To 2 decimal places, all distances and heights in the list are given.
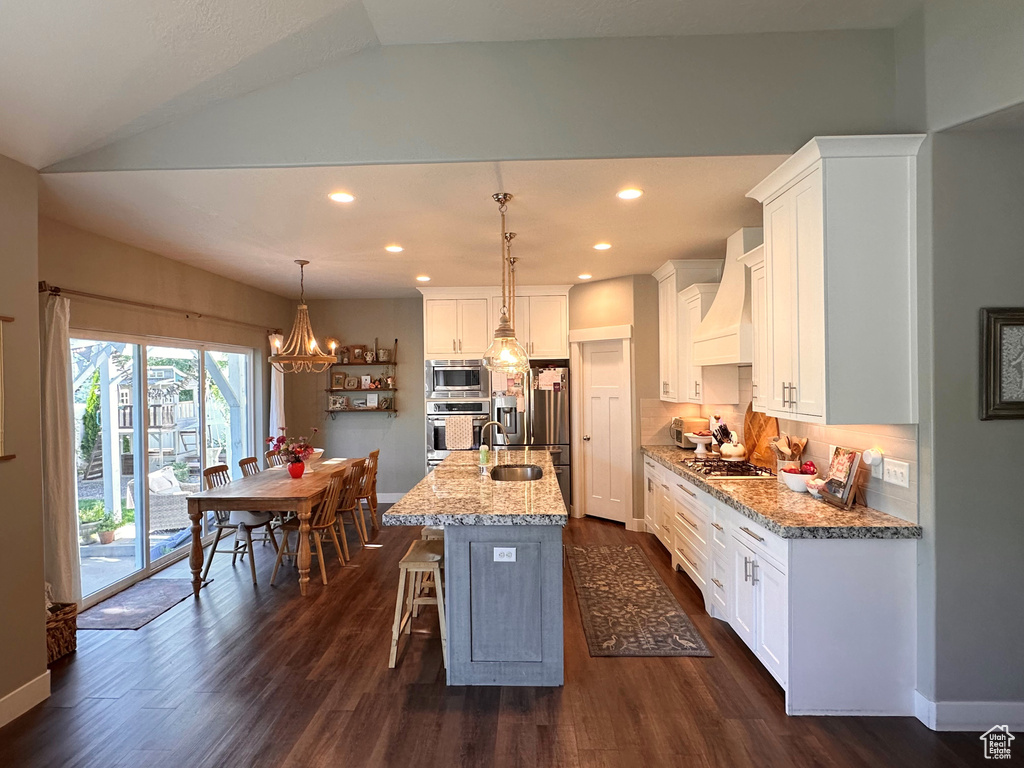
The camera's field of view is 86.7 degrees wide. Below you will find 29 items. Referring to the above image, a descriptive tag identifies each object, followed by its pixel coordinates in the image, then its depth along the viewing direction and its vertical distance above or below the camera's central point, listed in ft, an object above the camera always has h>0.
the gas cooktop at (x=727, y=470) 12.09 -2.23
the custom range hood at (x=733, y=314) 11.89 +1.44
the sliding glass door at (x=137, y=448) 13.29 -1.80
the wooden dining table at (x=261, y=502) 13.07 -2.91
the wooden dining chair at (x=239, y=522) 14.42 -3.76
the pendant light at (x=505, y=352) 10.83 +0.53
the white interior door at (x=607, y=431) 18.74 -1.93
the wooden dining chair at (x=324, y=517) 14.21 -3.67
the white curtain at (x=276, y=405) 20.76 -0.89
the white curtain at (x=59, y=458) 11.19 -1.54
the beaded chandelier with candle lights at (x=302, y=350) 16.26 +0.99
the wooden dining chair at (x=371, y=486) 17.74 -3.51
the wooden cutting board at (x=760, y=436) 13.42 -1.59
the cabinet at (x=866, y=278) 8.20 +1.45
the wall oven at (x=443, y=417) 20.25 -1.41
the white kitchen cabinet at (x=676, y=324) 16.31 +1.63
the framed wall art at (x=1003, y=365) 7.86 +0.08
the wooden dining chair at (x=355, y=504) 16.44 -3.79
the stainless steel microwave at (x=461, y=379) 20.24 -0.01
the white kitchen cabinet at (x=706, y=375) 15.08 -0.01
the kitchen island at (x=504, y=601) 9.20 -3.80
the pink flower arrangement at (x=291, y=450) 15.70 -2.01
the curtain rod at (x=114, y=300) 11.36 +2.09
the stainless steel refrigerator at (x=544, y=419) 19.79 -1.50
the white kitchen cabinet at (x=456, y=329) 20.33 +1.87
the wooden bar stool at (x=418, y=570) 9.80 -3.58
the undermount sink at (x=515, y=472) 13.65 -2.39
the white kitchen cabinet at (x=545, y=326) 20.11 +1.94
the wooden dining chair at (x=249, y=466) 17.65 -2.78
